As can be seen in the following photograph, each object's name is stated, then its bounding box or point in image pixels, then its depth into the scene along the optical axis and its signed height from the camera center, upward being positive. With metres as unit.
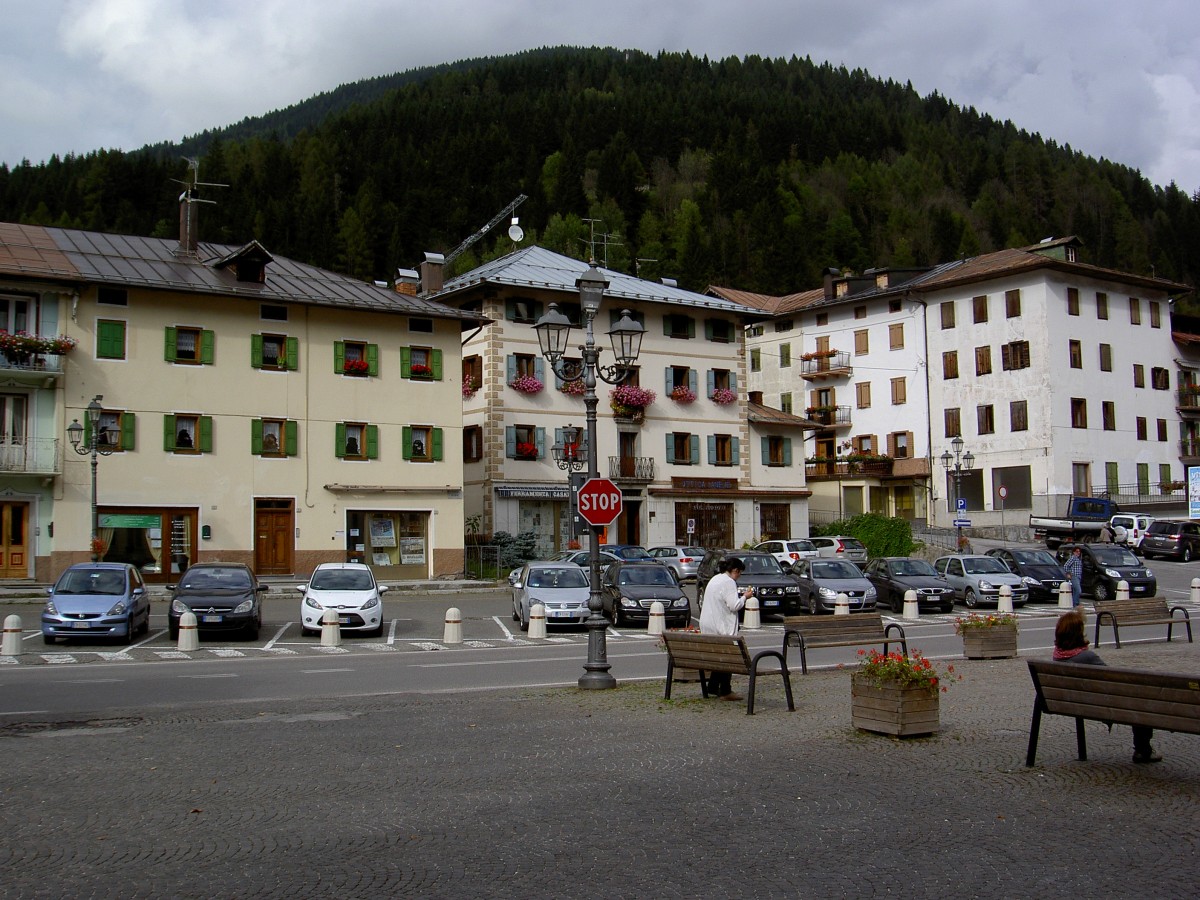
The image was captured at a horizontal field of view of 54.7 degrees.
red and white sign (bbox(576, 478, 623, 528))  15.43 +0.45
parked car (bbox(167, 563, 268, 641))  23.91 -1.21
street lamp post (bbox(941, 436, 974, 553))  50.51 +3.38
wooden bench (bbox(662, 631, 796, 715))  12.49 -1.38
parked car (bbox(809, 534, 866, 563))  45.50 -0.68
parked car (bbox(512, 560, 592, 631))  26.17 -1.30
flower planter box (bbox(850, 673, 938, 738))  10.72 -1.69
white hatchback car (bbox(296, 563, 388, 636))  24.92 -1.33
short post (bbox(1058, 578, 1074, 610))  29.80 -1.85
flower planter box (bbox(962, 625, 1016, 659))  18.09 -1.80
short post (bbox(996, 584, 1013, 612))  28.92 -1.79
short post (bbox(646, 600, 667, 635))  25.36 -1.88
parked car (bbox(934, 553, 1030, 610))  32.16 -1.43
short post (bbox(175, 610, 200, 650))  21.92 -1.70
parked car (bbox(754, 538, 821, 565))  44.62 -0.70
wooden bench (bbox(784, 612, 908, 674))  16.00 -1.42
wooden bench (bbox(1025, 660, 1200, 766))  8.23 -1.27
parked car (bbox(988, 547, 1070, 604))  34.16 -1.29
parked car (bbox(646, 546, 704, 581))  42.09 -0.95
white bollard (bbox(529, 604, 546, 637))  24.61 -1.84
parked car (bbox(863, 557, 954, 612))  31.05 -1.44
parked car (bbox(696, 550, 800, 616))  29.12 -1.31
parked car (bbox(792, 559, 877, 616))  28.94 -1.40
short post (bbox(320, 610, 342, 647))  23.06 -1.81
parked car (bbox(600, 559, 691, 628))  26.88 -1.40
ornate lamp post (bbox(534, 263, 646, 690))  15.24 +2.54
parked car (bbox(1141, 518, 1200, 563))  47.91 -0.62
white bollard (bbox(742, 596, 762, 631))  26.70 -1.94
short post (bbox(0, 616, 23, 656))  20.77 -1.68
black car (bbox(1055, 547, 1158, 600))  33.16 -1.33
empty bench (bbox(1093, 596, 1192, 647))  19.88 -1.52
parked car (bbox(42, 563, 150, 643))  22.72 -1.22
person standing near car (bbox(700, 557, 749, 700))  13.98 -0.93
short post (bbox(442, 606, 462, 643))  23.66 -1.85
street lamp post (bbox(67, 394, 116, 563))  32.06 +3.07
